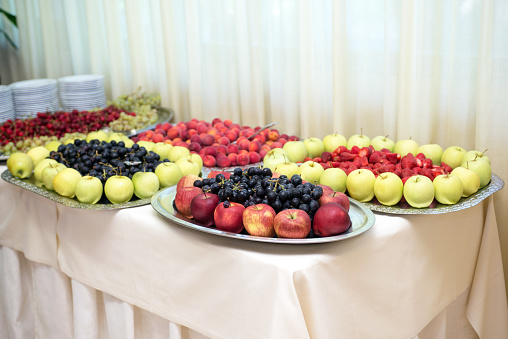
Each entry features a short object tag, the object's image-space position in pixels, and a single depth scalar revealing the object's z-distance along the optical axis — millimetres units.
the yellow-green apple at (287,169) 1415
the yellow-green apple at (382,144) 1566
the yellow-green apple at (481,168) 1348
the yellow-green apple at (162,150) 1717
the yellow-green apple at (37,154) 1705
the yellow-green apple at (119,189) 1382
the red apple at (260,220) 1097
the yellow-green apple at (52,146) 1803
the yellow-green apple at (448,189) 1239
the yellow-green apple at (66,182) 1434
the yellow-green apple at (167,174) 1468
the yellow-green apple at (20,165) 1618
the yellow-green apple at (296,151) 1610
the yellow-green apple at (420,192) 1220
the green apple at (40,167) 1566
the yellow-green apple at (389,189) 1256
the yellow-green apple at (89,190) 1387
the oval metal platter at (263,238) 1050
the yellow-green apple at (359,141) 1595
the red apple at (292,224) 1068
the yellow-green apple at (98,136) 1909
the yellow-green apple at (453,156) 1444
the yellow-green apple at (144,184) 1416
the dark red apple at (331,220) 1069
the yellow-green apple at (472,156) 1398
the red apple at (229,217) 1125
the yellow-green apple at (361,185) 1288
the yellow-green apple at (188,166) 1534
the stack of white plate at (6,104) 2377
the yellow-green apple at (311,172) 1391
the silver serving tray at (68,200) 1368
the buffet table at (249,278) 1054
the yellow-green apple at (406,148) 1523
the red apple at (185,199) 1240
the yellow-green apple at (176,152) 1658
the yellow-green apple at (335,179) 1330
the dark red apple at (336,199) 1169
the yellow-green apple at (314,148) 1650
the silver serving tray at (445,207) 1213
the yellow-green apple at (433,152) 1493
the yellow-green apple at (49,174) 1503
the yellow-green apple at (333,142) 1620
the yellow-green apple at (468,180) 1297
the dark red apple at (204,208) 1174
